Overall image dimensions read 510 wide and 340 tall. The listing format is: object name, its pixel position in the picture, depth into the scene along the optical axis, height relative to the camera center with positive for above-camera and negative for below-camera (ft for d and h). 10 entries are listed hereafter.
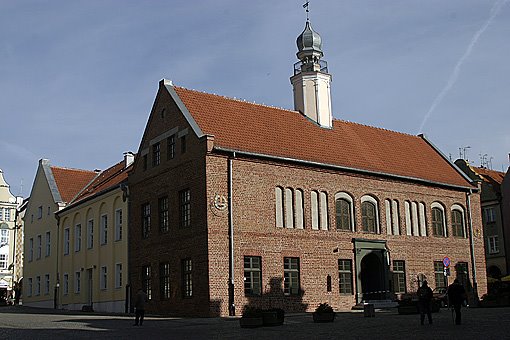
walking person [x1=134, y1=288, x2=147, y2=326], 91.21 -1.49
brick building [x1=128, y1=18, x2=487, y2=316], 110.93 +14.32
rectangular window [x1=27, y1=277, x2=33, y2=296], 179.52 +3.27
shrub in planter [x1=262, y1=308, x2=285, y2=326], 83.20 -2.87
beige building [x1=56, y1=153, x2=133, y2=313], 134.51 +10.61
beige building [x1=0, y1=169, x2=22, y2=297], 269.23 +26.42
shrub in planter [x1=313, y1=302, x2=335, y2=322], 86.66 -2.84
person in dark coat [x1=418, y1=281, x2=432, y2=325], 78.28 -1.34
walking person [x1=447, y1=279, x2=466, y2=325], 76.02 -1.10
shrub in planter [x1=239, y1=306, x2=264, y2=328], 81.76 -2.93
